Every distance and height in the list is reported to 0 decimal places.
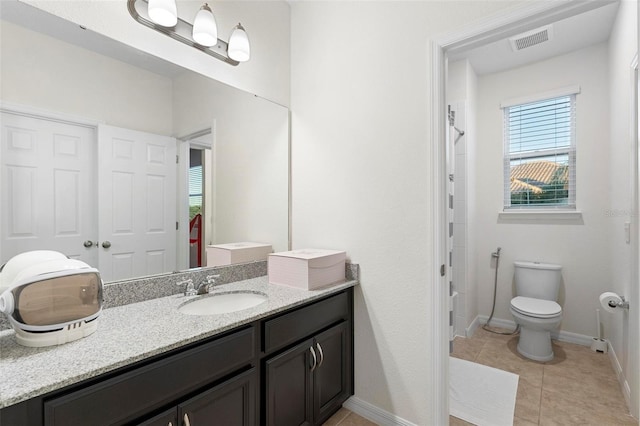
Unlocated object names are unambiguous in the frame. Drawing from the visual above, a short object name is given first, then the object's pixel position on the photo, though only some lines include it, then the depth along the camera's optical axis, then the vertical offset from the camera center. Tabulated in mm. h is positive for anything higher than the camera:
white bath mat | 1834 -1223
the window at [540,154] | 2881 +543
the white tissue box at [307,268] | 1642 -320
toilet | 2479 -814
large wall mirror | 1146 +284
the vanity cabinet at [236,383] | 835 -611
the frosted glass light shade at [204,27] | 1566 +940
